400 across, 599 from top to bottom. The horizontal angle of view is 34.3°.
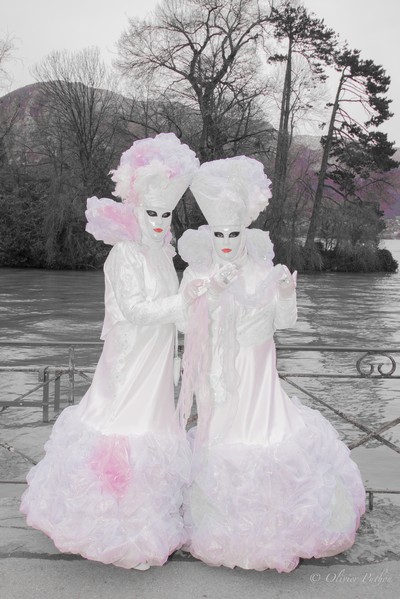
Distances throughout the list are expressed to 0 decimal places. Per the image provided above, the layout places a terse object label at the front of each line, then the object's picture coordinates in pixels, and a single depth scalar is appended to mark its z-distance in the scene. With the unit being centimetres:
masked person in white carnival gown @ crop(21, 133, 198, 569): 259
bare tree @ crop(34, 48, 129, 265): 2855
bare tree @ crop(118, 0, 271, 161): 2588
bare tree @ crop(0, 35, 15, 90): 2465
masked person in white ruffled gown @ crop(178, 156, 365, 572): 257
